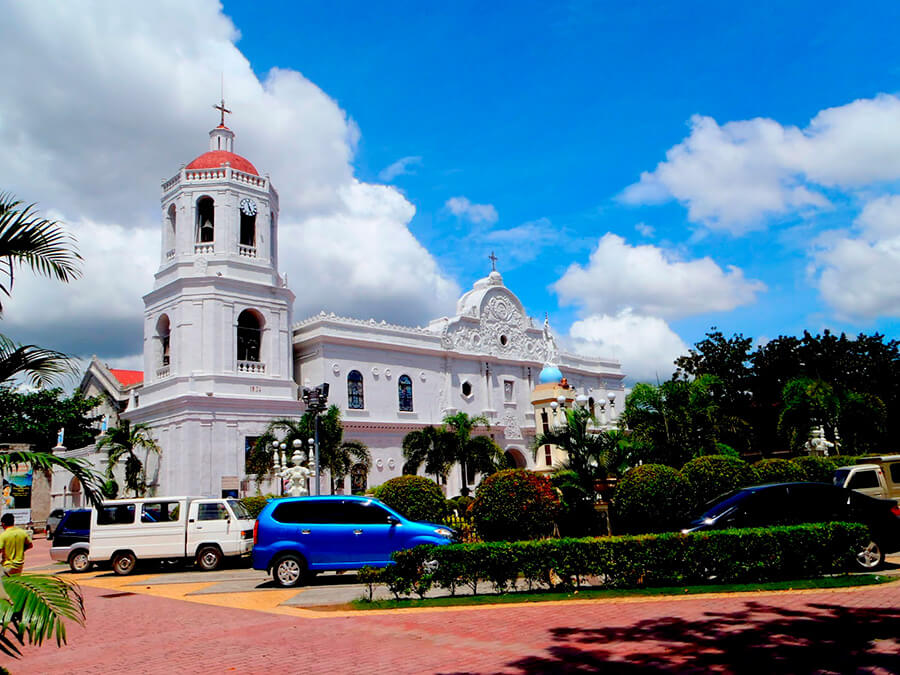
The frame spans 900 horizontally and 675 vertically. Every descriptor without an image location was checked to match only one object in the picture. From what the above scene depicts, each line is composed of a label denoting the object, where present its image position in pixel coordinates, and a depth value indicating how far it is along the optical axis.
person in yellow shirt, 9.97
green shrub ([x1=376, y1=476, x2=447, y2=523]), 17.12
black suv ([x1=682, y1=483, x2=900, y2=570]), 11.52
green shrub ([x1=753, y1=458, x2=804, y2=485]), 17.78
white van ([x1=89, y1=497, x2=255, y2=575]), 16.83
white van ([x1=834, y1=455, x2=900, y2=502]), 16.25
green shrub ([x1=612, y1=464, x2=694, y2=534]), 14.92
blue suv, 13.12
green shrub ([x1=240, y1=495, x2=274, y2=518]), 21.86
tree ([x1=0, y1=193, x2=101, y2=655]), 4.17
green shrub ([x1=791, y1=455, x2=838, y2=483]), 18.94
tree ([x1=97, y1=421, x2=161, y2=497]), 29.28
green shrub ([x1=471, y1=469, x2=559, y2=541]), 13.86
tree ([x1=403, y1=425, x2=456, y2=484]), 31.88
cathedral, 29.44
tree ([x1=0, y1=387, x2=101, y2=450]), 42.41
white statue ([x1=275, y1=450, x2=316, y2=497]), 21.97
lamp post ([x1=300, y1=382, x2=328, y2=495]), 21.47
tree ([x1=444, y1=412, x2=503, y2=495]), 32.06
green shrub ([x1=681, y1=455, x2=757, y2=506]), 16.92
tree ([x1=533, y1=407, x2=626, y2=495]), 16.61
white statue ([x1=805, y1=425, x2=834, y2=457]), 25.48
